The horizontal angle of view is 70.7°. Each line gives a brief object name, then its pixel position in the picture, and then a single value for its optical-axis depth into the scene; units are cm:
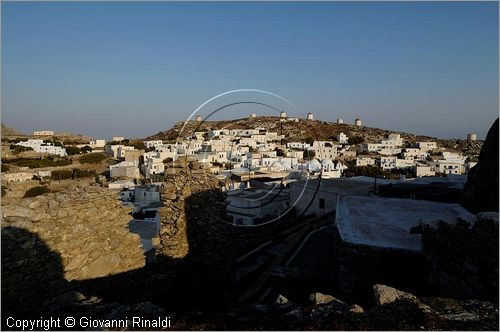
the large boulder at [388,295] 426
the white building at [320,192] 1961
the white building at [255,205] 2338
